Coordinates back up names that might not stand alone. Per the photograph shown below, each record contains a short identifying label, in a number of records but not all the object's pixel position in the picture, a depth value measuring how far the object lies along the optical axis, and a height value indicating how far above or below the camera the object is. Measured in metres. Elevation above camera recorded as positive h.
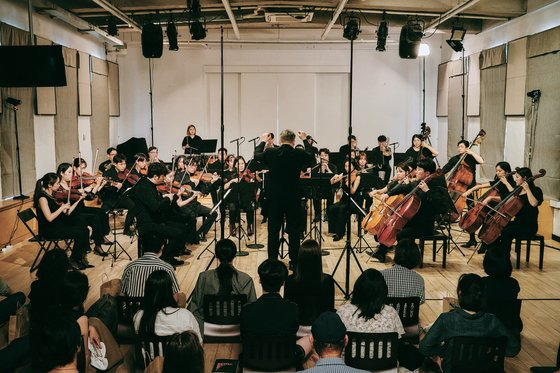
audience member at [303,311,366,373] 2.71 -1.04
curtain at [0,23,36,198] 7.90 -0.13
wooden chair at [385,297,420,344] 3.88 -1.33
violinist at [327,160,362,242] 7.93 -1.13
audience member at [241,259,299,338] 3.35 -1.15
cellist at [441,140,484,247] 8.68 -0.44
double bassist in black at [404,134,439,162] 10.20 -0.36
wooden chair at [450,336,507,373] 3.13 -1.28
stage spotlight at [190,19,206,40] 9.44 +1.72
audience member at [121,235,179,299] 4.16 -1.08
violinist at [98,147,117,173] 9.39 -0.60
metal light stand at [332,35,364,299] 5.21 -1.27
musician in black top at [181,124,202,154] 12.03 -0.27
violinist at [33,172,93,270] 6.40 -1.11
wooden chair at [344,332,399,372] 3.11 -1.26
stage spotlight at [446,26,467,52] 9.90 +1.73
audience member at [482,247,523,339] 4.12 -1.22
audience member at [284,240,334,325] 4.03 -1.17
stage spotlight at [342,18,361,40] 5.25 +0.94
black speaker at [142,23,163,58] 8.91 +1.45
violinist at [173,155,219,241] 7.60 -0.89
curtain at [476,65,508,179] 9.73 +0.28
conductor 6.04 -0.57
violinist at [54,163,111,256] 6.84 -1.16
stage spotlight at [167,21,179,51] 9.44 +1.63
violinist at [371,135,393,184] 10.42 -0.53
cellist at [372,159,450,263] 6.55 -0.83
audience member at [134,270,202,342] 3.37 -1.15
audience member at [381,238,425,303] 4.20 -1.13
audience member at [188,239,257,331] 4.12 -1.19
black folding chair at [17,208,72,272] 6.41 -1.07
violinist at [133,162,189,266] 6.56 -1.02
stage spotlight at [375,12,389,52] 9.90 +1.80
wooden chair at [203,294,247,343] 3.92 -1.37
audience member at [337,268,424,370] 3.36 -1.12
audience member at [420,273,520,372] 3.39 -1.19
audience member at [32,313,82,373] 2.59 -1.04
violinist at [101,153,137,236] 8.38 -0.78
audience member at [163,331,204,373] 2.41 -1.01
